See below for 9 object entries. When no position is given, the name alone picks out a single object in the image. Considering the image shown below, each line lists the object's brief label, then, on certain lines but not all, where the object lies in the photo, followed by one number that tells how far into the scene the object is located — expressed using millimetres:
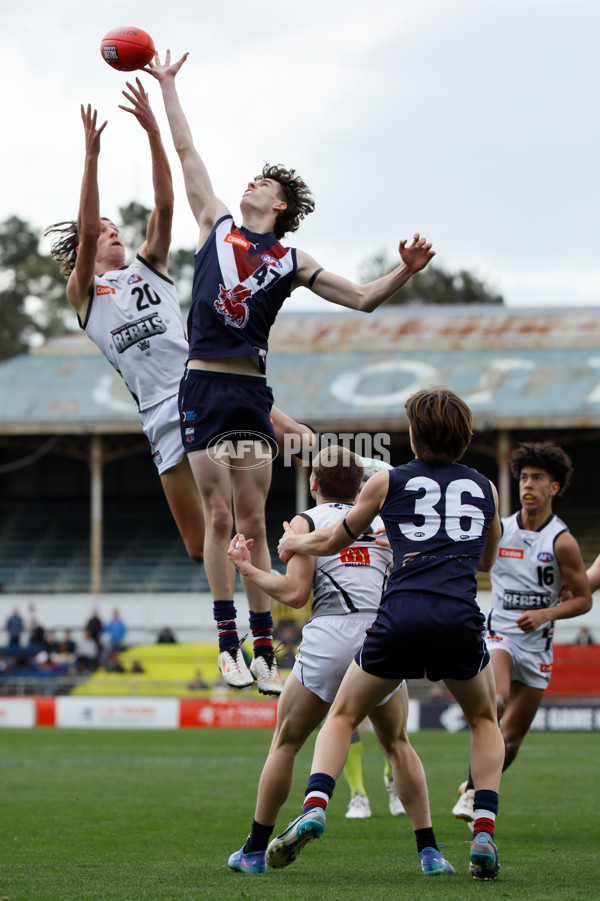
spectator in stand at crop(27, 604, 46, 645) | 30891
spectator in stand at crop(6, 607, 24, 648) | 30828
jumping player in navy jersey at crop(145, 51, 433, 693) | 7227
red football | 7473
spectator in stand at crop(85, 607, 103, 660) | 30922
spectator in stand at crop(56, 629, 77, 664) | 30125
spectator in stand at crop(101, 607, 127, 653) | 30656
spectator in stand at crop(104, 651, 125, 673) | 29672
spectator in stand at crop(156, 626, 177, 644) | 31766
